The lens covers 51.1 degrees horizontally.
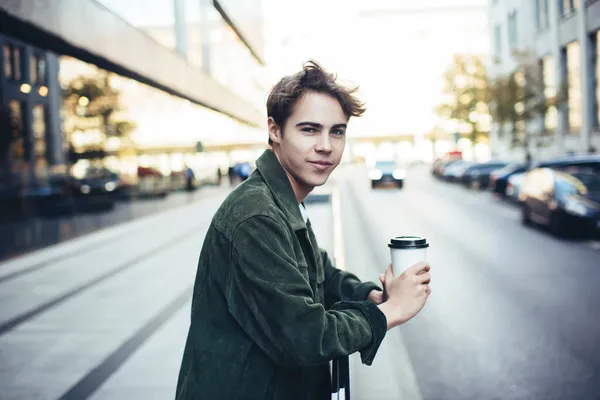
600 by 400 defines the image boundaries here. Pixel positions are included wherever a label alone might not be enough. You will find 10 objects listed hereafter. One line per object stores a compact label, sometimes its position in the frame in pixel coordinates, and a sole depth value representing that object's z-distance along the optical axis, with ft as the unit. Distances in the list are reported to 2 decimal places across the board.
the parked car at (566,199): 40.11
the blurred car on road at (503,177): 76.74
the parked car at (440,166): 138.95
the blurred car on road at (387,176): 113.60
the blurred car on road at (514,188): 62.36
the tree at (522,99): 104.74
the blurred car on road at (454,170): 119.11
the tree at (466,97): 159.02
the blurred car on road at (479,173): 99.81
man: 4.90
